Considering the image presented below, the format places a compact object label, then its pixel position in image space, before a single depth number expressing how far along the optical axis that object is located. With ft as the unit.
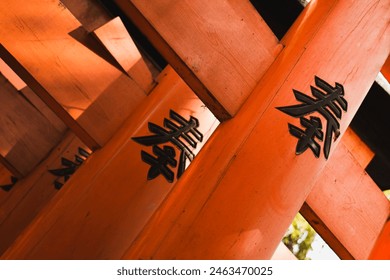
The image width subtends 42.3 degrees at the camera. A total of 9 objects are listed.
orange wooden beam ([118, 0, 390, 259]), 4.98
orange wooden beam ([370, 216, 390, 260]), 8.29
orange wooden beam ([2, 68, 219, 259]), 7.66
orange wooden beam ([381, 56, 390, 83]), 9.31
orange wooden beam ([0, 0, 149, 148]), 7.52
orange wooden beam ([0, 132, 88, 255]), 11.50
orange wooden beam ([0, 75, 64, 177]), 11.89
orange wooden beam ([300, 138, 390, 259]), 7.39
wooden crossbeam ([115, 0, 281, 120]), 5.31
